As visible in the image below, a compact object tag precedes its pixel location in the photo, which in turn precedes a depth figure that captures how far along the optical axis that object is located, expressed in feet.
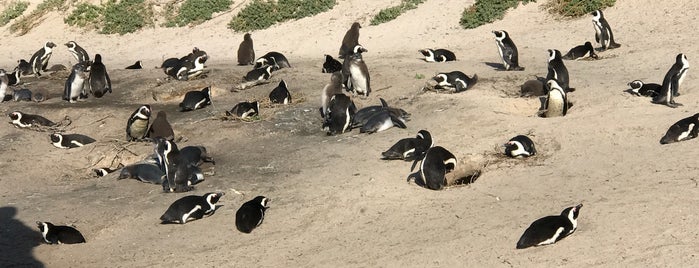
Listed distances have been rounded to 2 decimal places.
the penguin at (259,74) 50.29
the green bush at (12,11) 82.48
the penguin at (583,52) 50.88
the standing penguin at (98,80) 50.21
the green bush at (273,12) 70.54
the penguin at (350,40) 58.56
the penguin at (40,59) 59.00
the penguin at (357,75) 46.55
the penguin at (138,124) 41.57
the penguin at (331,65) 51.78
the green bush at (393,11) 66.23
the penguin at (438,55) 53.62
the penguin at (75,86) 49.21
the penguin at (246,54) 59.06
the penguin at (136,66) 59.57
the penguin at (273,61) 53.98
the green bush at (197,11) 74.54
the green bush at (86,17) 77.92
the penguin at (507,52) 49.32
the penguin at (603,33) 52.65
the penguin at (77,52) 61.63
